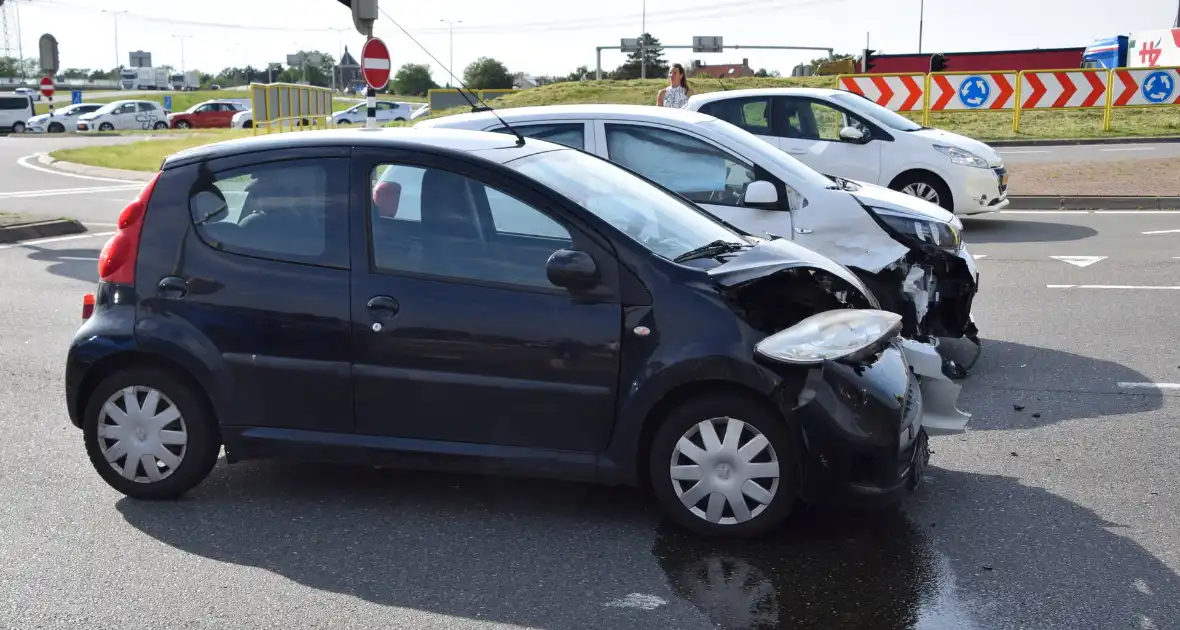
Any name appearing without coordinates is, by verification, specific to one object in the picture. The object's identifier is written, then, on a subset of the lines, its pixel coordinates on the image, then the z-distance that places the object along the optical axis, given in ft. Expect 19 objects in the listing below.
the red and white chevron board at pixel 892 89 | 89.20
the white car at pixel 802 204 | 23.68
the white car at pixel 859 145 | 43.70
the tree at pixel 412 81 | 338.54
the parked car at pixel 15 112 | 175.83
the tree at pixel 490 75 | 203.86
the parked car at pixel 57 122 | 171.42
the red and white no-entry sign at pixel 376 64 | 54.29
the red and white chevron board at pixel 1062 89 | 88.53
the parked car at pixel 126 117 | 172.14
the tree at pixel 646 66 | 311.37
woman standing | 46.78
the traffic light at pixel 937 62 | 96.99
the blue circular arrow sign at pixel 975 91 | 89.86
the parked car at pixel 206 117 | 180.86
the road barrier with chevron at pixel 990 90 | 88.84
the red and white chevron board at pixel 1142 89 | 91.91
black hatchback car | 14.99
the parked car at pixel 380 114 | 170.81
